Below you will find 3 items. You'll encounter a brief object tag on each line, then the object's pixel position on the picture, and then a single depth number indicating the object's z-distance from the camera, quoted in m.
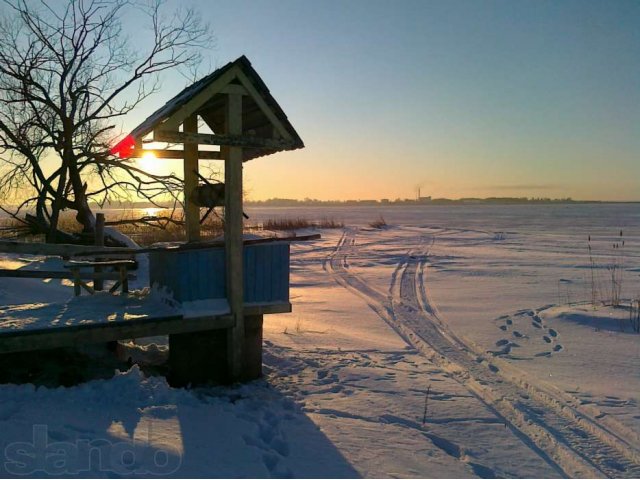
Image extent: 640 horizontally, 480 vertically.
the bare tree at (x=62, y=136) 16.50
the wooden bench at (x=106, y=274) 7.03
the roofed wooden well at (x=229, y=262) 5.73
